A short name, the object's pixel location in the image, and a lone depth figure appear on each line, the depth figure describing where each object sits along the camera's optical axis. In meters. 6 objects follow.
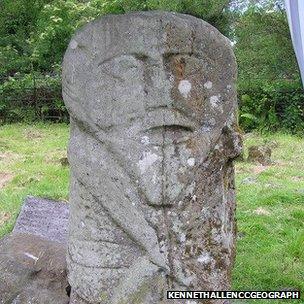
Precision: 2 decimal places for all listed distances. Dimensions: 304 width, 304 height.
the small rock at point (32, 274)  2.16
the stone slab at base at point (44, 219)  3.12
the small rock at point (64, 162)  5.51
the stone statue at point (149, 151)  1.90
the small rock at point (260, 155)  5.79
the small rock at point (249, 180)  4.90
